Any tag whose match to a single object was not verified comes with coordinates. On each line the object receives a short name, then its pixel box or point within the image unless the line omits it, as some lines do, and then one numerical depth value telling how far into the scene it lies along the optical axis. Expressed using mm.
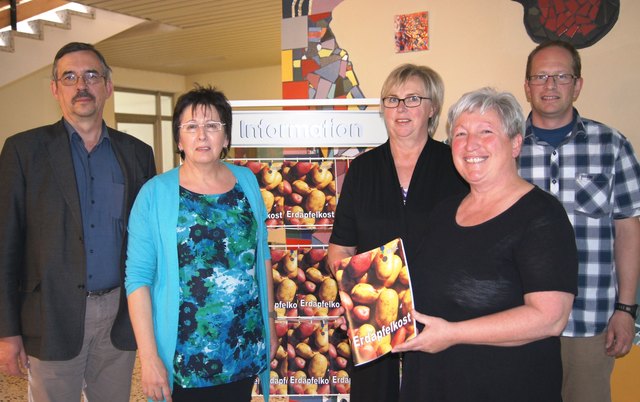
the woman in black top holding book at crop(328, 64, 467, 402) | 1893
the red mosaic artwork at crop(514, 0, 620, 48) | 2809
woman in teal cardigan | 1717
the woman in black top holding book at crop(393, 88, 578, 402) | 1258
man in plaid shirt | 2121
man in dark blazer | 1925
